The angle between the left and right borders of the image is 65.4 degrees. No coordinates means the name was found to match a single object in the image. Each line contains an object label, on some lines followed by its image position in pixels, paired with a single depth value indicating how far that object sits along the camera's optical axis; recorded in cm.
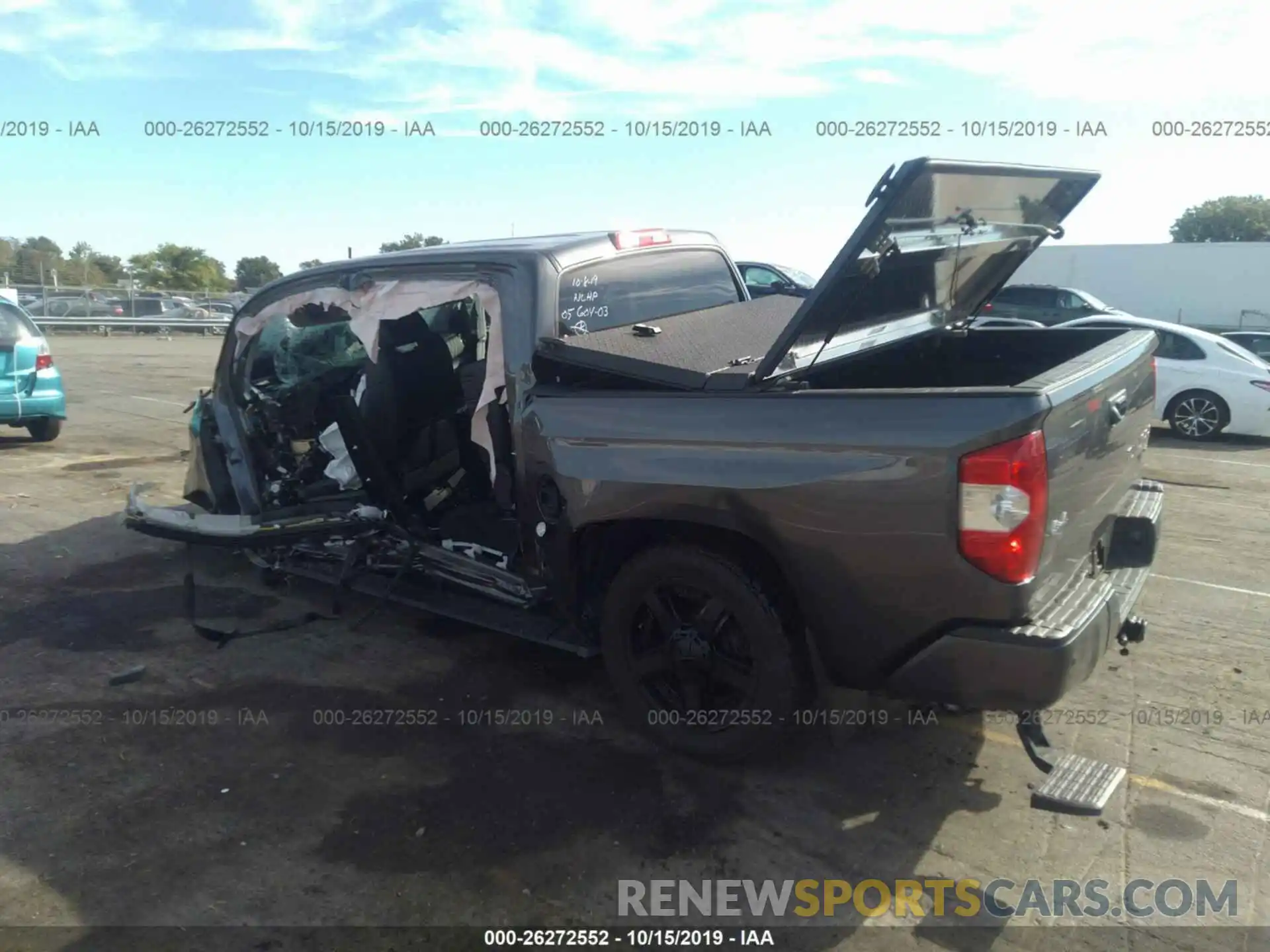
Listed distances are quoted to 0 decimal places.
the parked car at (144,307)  3412
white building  3353
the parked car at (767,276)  1622
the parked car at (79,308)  3195
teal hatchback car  964
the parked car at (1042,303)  1636
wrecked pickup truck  291
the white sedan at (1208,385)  1126
